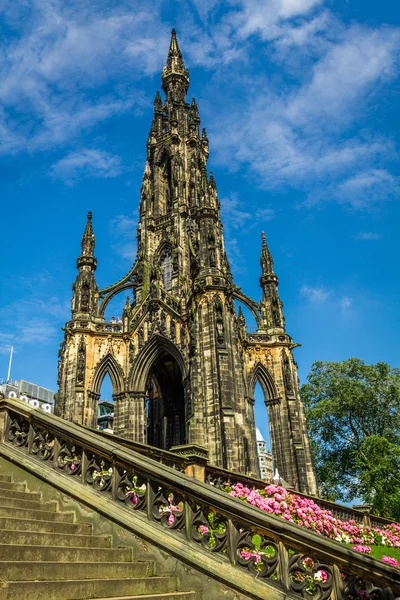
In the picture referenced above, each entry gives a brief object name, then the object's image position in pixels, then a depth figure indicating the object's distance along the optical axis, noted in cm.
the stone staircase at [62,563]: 399
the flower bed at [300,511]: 1061
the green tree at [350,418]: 3462
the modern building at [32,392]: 6016
